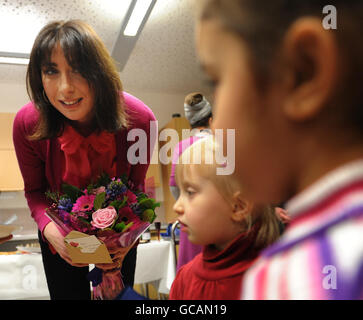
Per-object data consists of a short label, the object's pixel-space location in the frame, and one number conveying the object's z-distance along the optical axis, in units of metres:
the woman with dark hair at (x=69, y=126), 0.95
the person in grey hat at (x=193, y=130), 1.29
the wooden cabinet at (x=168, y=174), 4.39
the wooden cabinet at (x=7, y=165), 3.81
